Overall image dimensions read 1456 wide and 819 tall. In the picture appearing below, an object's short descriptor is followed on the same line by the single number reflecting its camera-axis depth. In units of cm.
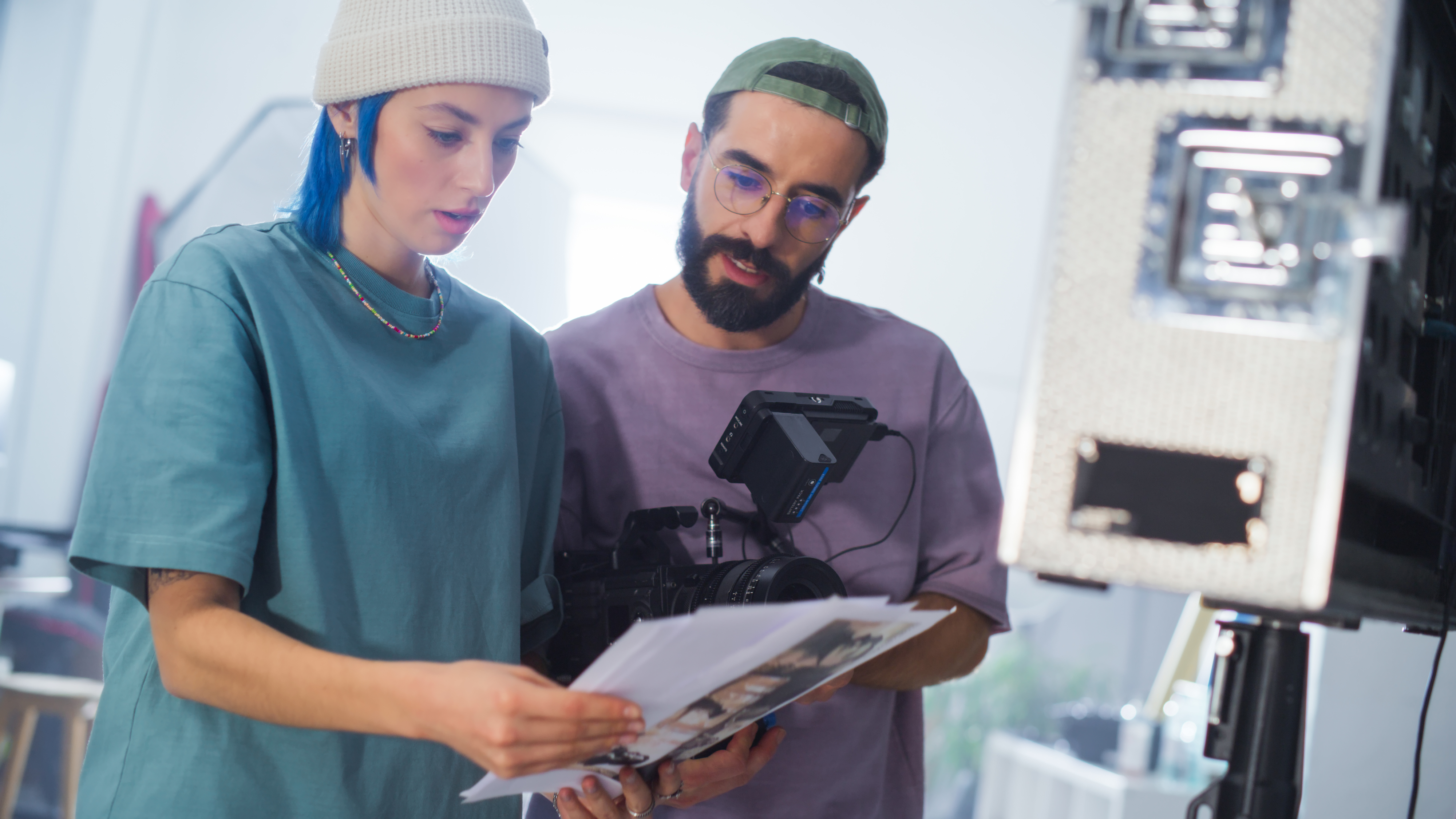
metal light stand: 61
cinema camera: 87
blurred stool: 248
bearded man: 110
